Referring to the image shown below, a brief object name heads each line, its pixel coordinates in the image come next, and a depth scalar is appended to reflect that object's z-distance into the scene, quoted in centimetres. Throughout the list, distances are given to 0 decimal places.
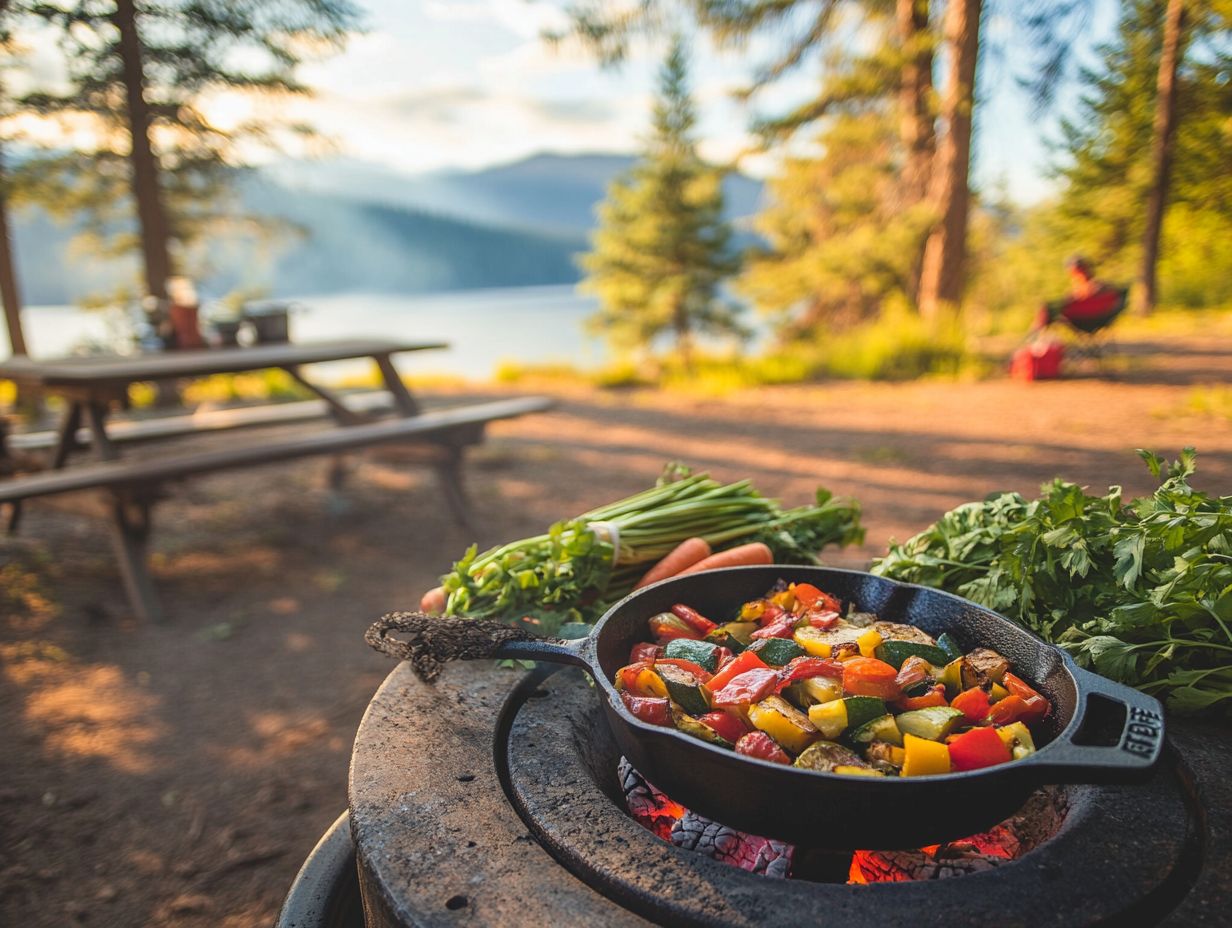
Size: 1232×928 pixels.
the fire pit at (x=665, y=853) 96
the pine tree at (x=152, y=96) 884
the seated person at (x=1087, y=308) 841
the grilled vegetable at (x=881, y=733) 114
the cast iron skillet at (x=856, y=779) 91
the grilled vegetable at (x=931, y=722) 111
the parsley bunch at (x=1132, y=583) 126
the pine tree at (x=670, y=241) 1805
